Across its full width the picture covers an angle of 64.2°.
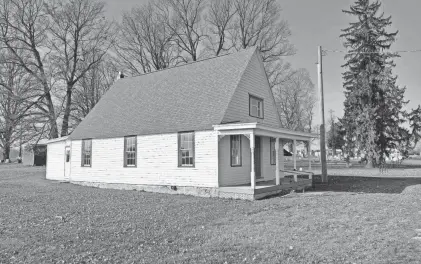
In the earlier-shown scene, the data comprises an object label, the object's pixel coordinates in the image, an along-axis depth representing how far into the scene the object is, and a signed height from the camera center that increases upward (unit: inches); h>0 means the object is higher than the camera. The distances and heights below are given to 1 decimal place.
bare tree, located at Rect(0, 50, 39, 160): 1226.0 +232.1
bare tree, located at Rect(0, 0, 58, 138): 1279.5 +465.0
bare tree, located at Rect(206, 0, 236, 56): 1529.3 +635.6
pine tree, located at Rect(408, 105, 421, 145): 1535.4 +156.6
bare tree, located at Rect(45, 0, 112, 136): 1338.7 +499.2
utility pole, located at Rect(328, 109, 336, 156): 1686.4 +91.5
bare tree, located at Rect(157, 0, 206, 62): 1555.1 +633.6
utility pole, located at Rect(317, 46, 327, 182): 818.8 +98.1
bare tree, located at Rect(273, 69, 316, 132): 2044.8 +363.1
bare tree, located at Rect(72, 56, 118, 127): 1412.4 +337.4
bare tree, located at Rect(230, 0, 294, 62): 1498.5 +579.7
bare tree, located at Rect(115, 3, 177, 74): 1557.6 +559.8
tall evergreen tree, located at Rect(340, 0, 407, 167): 1349.7 +273.1
